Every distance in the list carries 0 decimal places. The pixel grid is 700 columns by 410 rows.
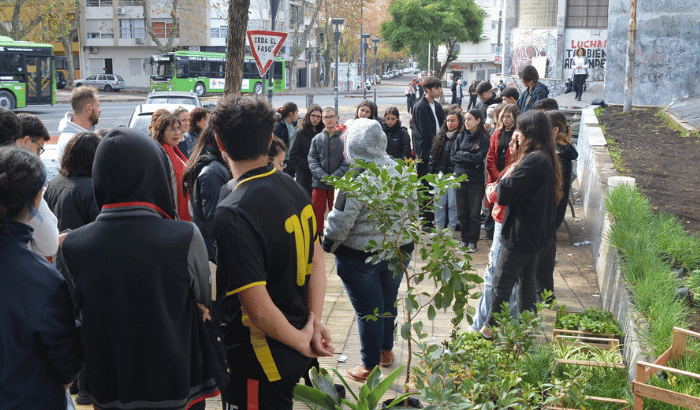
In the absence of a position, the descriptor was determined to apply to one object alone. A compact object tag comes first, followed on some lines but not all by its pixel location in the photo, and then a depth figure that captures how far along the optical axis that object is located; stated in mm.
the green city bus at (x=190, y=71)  45750
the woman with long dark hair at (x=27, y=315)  2275
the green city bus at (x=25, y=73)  30234
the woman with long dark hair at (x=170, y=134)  5746
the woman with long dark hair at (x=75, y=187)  4160
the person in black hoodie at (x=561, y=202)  6015
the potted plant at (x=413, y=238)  3340
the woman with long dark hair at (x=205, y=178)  4668
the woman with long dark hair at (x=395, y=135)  9117
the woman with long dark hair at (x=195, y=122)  6711
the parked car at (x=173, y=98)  21047
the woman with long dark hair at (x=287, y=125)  9258
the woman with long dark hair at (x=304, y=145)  8758
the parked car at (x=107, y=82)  54750
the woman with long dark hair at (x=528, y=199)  4953
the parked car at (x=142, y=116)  11913
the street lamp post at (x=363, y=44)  35362
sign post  10656
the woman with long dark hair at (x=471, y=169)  8508
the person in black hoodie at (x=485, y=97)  10078
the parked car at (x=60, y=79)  56556
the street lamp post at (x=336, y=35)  26586
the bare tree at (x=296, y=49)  58594
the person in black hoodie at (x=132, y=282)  2352
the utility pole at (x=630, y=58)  16828
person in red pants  7996
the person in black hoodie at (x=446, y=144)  8922
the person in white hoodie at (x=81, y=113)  6090
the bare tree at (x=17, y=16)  43406
